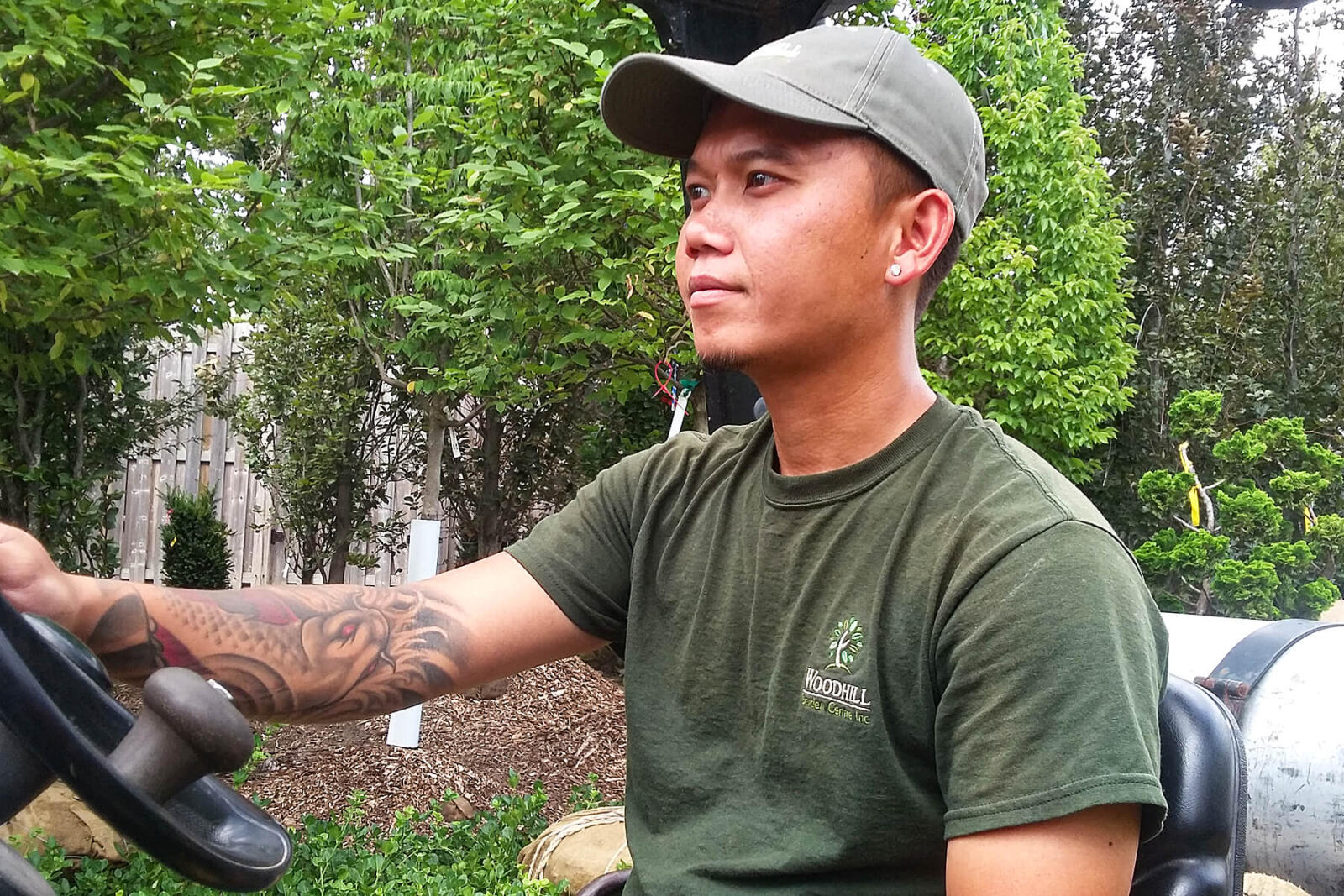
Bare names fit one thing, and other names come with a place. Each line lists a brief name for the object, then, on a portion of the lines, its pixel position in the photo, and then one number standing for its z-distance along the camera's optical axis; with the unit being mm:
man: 1164
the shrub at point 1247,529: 5379
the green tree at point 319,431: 7539
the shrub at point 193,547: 8273
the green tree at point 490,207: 4676
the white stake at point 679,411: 4488
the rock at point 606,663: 7086
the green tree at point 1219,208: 10578
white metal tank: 2672
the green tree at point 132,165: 3184
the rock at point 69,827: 3963
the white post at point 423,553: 4512
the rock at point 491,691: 6211
